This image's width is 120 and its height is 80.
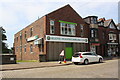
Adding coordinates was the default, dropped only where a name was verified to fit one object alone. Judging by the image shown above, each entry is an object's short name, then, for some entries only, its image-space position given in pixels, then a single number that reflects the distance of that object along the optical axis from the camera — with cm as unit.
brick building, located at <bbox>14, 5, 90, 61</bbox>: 2286
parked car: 1767
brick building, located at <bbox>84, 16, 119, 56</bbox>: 2958
